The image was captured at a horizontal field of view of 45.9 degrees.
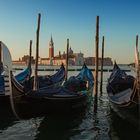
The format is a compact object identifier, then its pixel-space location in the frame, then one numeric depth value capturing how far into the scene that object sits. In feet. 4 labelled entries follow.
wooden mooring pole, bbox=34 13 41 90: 23.93
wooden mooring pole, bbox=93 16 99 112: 23.65
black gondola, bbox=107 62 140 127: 15.95
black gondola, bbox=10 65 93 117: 17.02
